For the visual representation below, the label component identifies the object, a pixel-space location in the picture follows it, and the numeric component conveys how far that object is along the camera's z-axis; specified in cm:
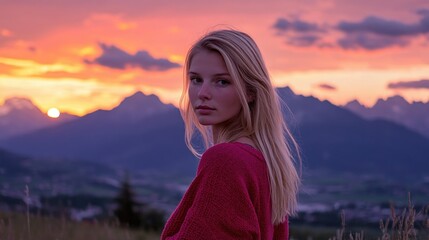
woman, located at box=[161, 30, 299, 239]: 240
